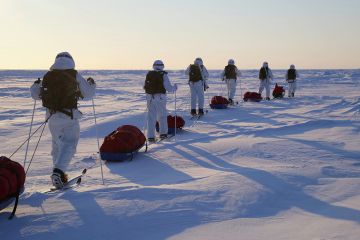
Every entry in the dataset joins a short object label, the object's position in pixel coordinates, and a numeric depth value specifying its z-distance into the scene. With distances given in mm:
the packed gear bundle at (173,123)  10164
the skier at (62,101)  5246
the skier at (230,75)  16688
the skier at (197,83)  13414
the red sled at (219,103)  15500
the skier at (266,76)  19484
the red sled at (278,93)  20312
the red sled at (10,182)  3855
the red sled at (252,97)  18344
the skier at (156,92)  9094
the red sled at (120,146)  6980
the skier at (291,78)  20875
